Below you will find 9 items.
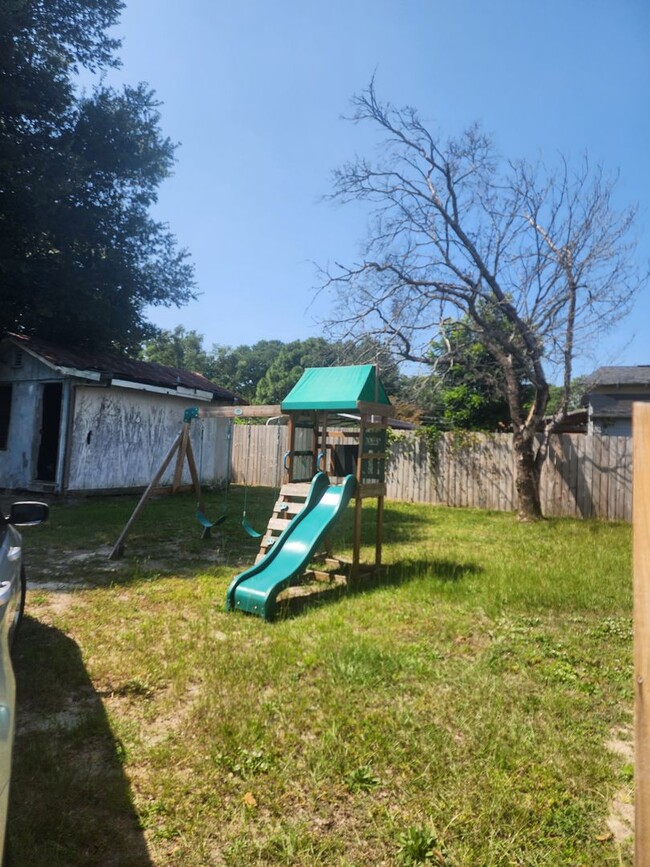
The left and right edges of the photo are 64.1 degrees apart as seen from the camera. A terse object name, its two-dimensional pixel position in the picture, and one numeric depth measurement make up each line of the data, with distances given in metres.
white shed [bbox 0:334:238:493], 11.30
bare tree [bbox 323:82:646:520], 10.63
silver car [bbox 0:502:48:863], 1.46
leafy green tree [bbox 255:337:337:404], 42.78
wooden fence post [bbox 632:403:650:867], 1.07
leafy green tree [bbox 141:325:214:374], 53.78
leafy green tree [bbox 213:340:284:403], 53.41
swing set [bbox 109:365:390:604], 5.87
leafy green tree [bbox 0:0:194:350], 13.07
